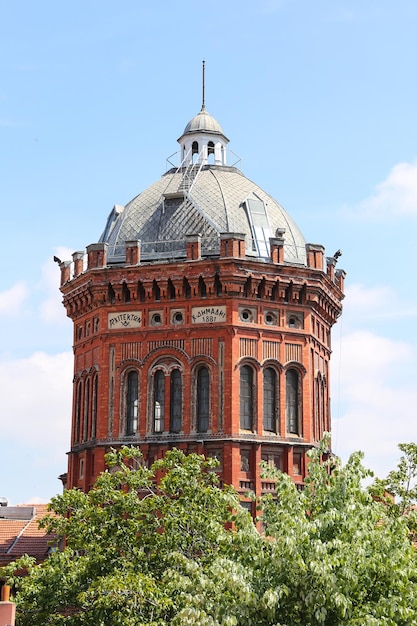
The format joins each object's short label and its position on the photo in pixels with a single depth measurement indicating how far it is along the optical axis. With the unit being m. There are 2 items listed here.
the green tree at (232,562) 21.86
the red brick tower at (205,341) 40.97
